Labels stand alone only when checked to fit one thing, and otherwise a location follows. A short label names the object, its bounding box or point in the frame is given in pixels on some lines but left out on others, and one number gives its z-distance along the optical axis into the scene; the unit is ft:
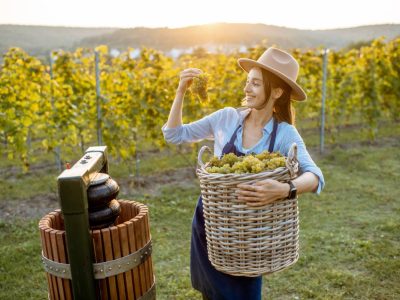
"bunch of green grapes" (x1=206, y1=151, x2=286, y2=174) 6.51
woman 7.82
